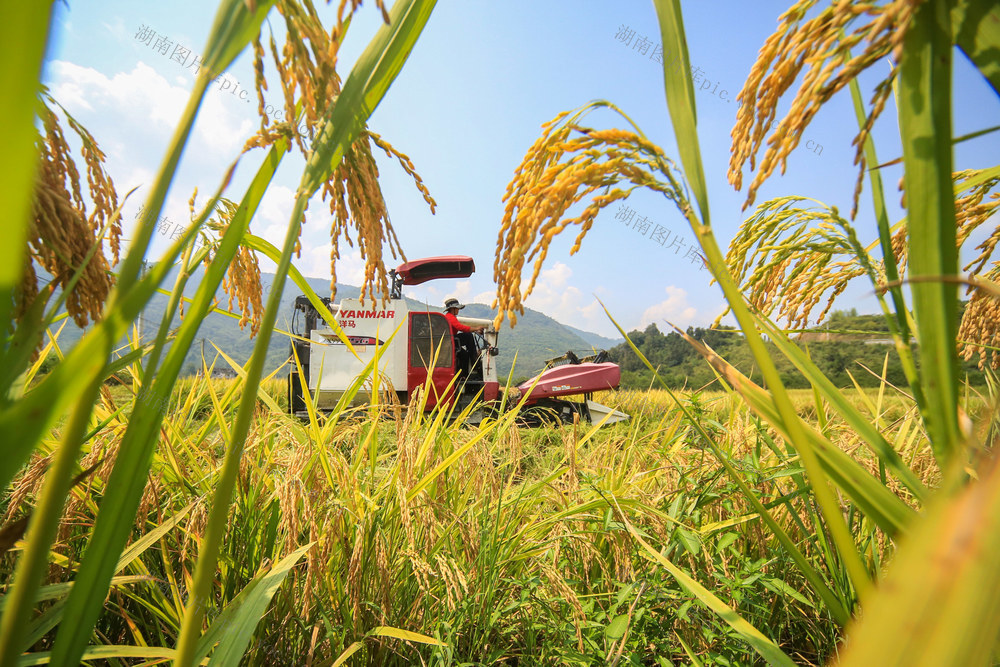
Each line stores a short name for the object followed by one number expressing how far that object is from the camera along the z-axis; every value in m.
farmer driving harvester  7.66
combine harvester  6.86
